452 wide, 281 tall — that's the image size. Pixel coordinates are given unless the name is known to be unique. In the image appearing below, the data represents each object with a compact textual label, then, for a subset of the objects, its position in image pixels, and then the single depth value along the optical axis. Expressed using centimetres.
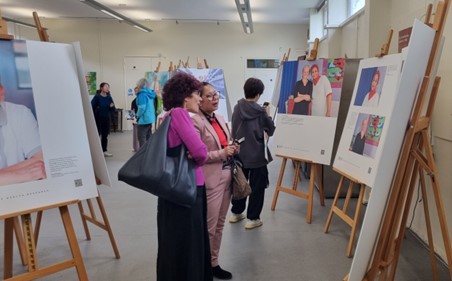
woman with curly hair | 189
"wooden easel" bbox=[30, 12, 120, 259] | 262
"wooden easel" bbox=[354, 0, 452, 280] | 162
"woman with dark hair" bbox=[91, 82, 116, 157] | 693
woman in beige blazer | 218
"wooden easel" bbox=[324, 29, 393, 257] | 257
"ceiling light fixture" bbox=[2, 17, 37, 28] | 912
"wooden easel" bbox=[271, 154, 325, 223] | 351
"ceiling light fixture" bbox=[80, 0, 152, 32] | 713
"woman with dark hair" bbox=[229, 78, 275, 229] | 317
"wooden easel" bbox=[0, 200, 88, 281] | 181
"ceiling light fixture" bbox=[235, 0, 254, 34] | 715
